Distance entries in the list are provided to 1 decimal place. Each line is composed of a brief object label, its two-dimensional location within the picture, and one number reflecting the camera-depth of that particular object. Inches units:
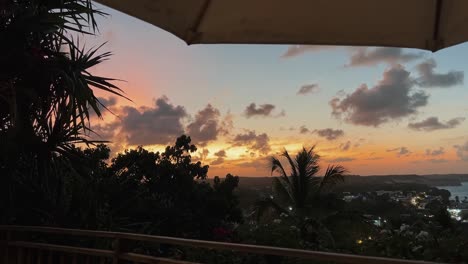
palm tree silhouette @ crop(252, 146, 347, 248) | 592.7
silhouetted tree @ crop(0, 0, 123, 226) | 219.3
